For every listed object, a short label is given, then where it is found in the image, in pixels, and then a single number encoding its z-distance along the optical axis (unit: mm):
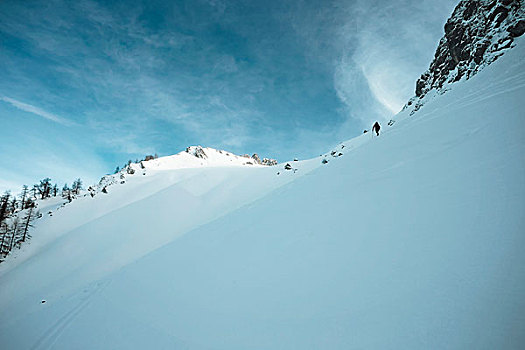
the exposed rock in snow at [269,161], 137325
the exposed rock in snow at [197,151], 87925
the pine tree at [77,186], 64613
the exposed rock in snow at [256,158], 132875
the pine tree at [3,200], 31322
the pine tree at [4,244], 26328
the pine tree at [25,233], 27425
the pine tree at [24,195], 57097
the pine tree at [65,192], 58334
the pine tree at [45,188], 63359
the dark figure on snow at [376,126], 16797
